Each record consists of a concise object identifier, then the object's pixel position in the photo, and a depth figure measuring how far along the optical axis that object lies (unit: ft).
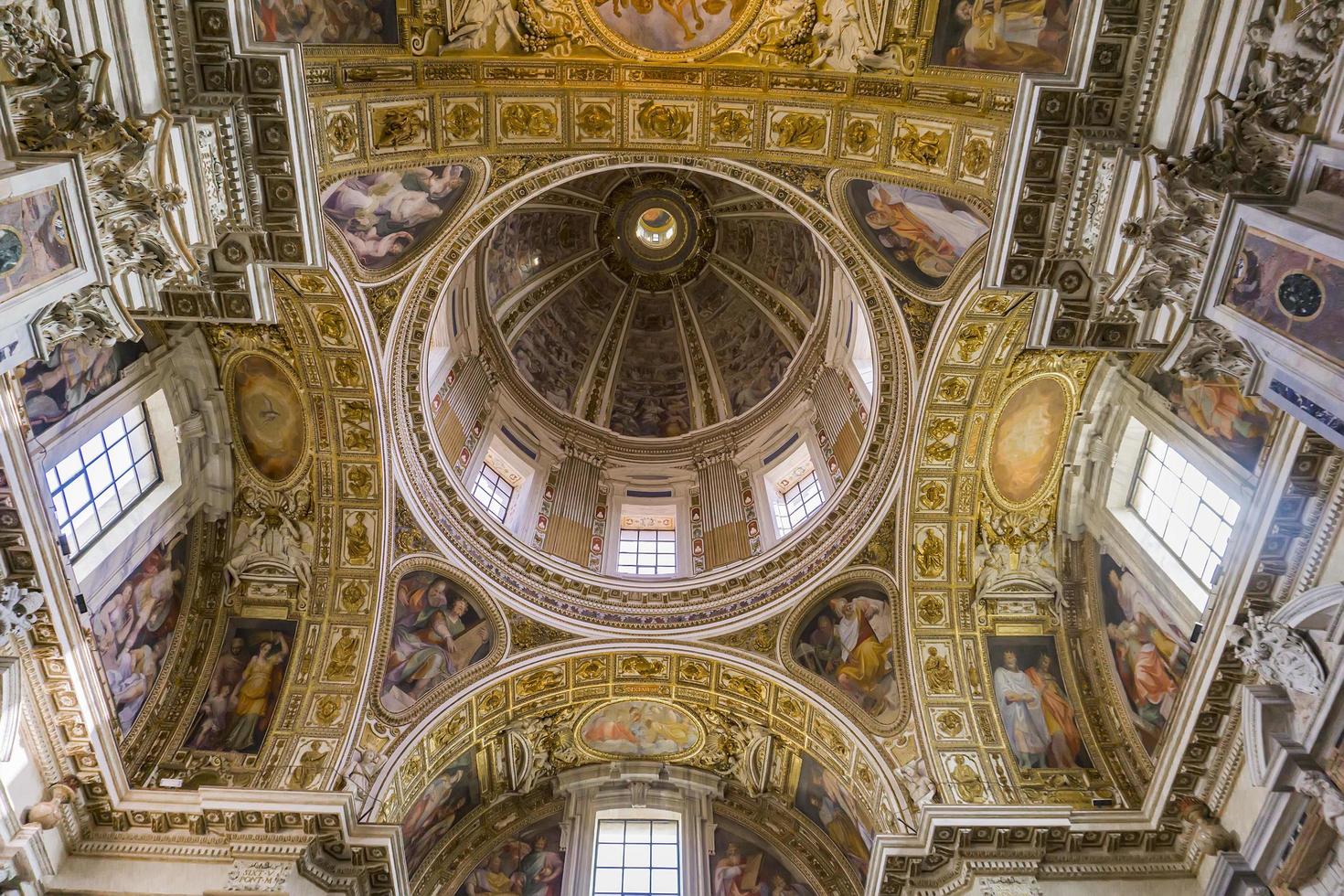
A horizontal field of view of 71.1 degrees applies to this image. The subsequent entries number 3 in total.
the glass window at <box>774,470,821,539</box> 63.57
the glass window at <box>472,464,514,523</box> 63.05
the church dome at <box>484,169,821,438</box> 76.18
